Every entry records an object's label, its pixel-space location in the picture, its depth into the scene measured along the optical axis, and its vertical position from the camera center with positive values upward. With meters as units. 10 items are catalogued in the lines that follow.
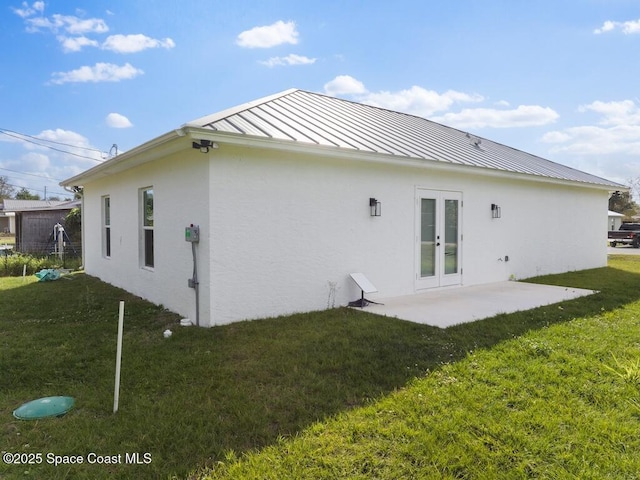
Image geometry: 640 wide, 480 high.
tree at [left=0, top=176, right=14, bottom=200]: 54.56 +4.73
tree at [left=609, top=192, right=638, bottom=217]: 51.87 +2.61
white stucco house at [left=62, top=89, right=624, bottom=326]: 5.76 +0.23
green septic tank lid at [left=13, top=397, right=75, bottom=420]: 3.18 -1.51
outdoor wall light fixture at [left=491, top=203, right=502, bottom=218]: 9.47 +0.31
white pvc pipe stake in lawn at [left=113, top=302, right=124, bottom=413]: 3.10 -1.19
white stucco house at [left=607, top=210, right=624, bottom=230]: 43.31 +0.43
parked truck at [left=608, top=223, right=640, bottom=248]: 26.56 -0.73
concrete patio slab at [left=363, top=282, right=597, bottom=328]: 6.19 -1.39
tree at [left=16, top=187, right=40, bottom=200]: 58.58 +4.11
